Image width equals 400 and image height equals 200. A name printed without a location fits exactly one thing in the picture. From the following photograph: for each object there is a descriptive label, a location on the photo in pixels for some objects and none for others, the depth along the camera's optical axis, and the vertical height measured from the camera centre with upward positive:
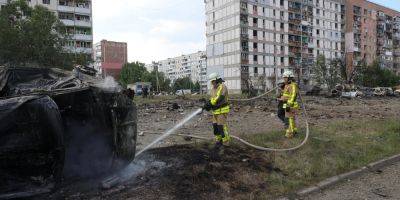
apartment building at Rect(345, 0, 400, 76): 95.00 +12.54
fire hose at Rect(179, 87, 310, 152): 8.54 -1.17
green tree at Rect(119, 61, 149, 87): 98.31 +4.18
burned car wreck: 4.75 -0.44
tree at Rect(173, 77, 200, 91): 105.44 +1.62
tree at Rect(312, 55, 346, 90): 63.07 +2.42
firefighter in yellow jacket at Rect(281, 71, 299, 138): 10.18 -0.27
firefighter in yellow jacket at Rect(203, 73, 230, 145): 8.71 -0.37
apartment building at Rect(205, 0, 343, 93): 73.38 +9.50
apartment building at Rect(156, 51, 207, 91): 143.38 +8.90
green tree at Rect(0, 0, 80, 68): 23.33 +3.10
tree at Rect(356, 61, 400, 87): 74.00 +1.95
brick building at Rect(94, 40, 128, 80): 109.69 +10.24
